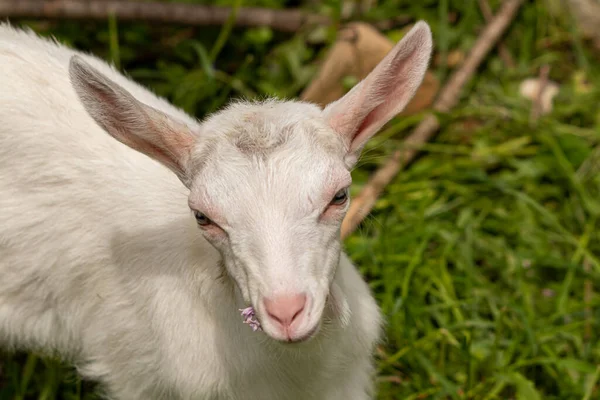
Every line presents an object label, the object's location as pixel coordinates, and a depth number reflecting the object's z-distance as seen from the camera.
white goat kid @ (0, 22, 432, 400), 2.85
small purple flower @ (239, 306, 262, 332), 2.91
